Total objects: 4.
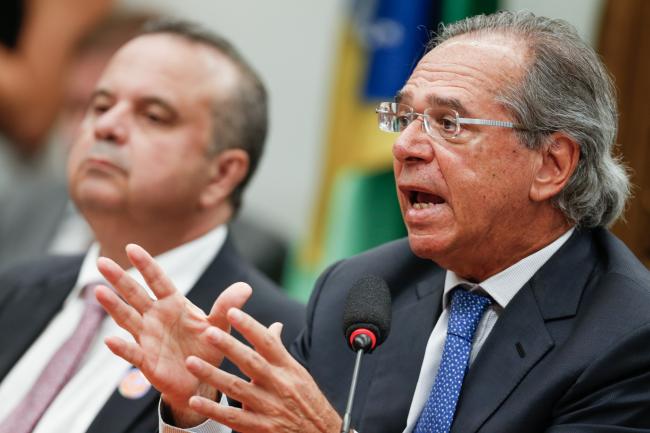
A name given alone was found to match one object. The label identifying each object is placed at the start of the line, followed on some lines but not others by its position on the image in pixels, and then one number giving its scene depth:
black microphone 4.55
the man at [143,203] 6.43
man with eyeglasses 4.79
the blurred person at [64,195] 10.29
